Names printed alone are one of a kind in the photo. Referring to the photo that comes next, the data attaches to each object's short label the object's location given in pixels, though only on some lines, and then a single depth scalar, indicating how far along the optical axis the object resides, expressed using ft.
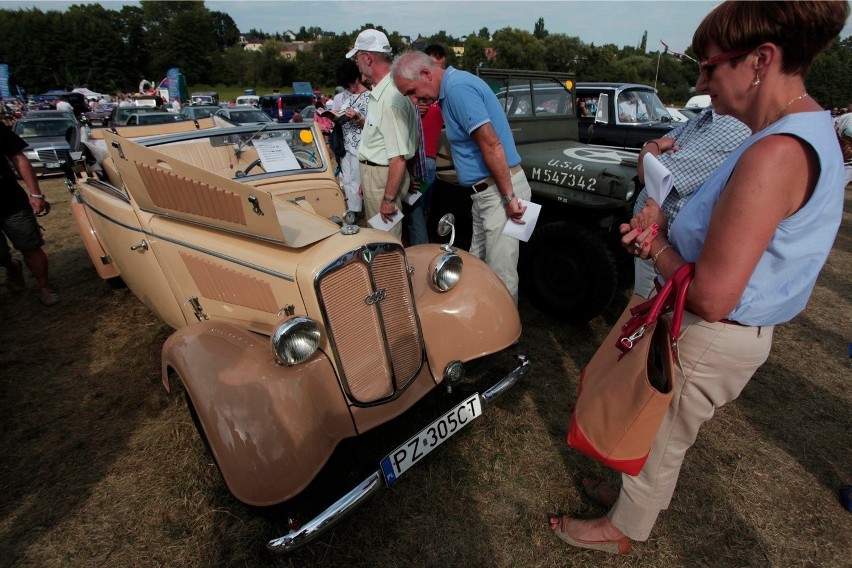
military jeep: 11.05
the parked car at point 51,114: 40.23
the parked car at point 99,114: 60.45
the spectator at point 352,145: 13.56
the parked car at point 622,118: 21.40
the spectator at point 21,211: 12.34
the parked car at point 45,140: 33.40
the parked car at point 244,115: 41.93
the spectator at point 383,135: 10.13
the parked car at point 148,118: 36.27
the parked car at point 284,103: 63.36
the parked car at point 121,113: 41.46
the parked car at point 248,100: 77.49
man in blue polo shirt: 8.48
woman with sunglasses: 3.27
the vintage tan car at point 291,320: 5.43
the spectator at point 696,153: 6.73
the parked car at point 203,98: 79.46
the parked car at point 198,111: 45.55
